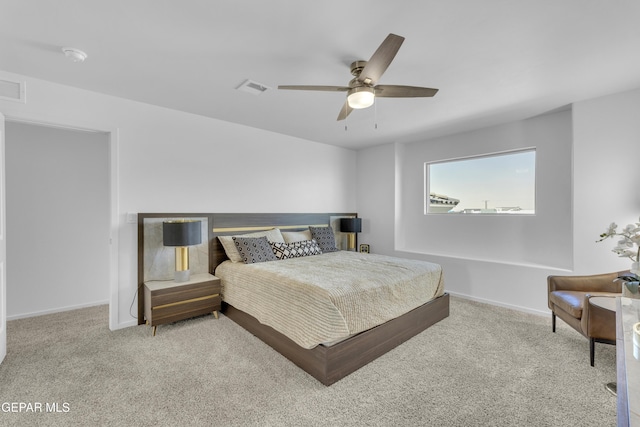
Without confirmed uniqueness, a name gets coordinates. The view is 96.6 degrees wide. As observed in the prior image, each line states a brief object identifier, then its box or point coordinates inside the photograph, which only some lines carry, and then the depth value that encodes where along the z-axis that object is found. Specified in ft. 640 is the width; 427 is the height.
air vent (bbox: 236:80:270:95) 9.41
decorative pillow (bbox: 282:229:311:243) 14.89
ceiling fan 6.03
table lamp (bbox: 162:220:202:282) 10.67
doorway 11.44
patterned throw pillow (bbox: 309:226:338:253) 15.56
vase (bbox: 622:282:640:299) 5.38
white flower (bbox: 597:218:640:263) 6.02
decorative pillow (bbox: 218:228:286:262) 12.56
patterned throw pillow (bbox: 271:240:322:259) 13.20
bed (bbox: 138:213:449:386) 7.51
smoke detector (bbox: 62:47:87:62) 7.49
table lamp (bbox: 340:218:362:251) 18.08
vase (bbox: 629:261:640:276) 4.55
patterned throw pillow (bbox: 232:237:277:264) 12.09
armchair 7.57
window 13.65
